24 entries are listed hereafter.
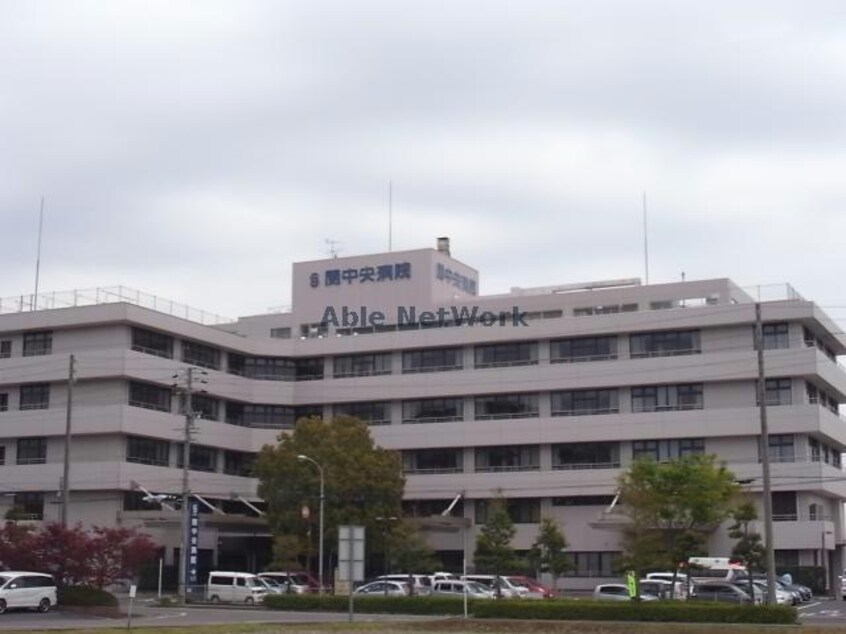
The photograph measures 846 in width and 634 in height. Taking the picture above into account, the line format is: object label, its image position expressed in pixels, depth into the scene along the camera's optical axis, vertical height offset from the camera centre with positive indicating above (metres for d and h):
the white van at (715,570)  72.21 -0.78
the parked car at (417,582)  72.00 -1.58
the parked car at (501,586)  69.50 -1.71
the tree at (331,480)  80.50 +4.61
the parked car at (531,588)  72.86 -1.87
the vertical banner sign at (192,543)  76.62 +0.58
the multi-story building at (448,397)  85.25 +10.99
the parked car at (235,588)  74.50 -2.00
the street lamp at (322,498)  75.75 +3.23
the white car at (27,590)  59.88 -1.79
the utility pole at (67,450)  69.56 +5.47
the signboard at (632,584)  56.49 -1.23
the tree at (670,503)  68.31 +2.77
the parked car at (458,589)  68.94 -1.88
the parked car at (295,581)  76.78 -1.67
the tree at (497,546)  74.44 +0.50
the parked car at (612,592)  68.12 -1.94
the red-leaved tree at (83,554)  63.94 -0.10
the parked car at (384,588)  70.44 -1.85
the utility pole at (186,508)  71.25 +2.47
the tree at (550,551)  78.62 +0.24
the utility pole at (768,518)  54.44 +1.60
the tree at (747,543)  68.20 +0.72
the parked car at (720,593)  63.03 -1.79
